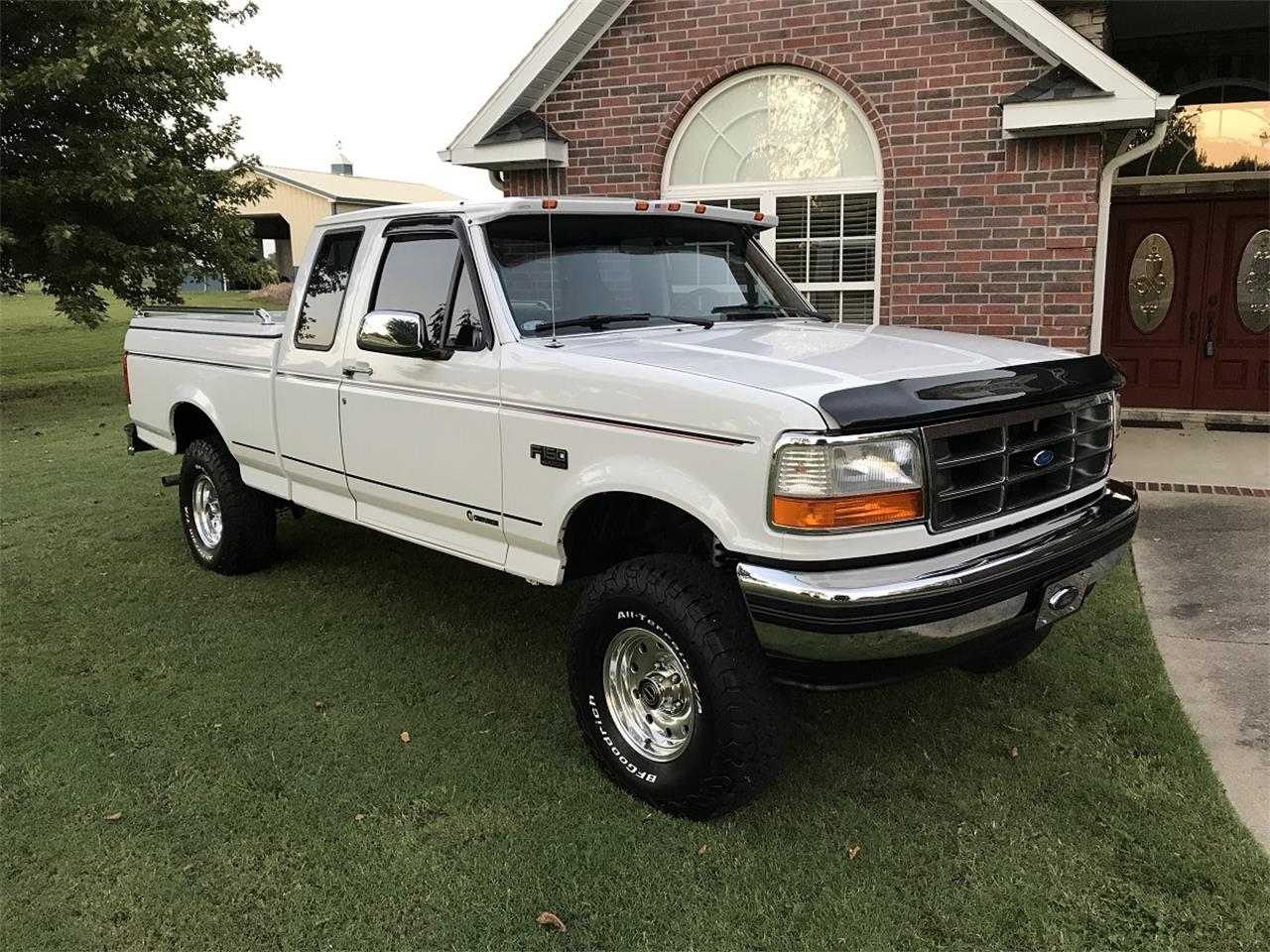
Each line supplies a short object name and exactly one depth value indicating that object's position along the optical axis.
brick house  7.64
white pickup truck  2.92
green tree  12.14
